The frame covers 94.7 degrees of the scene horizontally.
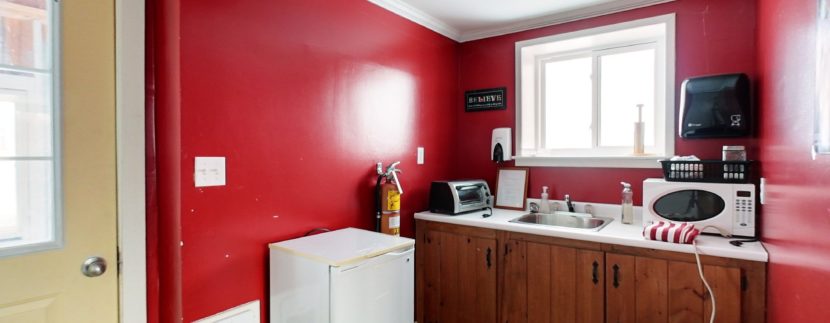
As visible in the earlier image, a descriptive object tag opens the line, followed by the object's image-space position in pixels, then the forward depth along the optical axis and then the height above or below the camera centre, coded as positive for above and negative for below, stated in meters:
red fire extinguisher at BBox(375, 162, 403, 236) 2.33 -0.29
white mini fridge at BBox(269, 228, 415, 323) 1.51 -0.52
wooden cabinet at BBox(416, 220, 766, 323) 1.71 -0.66
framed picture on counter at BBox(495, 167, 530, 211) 2.86 -0.23
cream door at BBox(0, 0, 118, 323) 1.19 -0.03
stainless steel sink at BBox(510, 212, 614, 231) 2.50 -0.42
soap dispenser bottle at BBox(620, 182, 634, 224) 2.37 -0.30
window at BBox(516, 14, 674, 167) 2.46 +0.45
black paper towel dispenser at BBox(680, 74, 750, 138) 1.95 +0.27
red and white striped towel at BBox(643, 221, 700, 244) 1.78 -0.35
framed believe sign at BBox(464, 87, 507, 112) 2.99 +0.47
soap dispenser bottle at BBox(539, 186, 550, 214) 2.73 -0.33
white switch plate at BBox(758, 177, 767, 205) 1.76 -0.16
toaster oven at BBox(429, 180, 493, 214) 2.56 -0.27
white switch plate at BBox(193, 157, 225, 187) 1.55 -0.06
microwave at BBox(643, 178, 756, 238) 1.85 -0.24
